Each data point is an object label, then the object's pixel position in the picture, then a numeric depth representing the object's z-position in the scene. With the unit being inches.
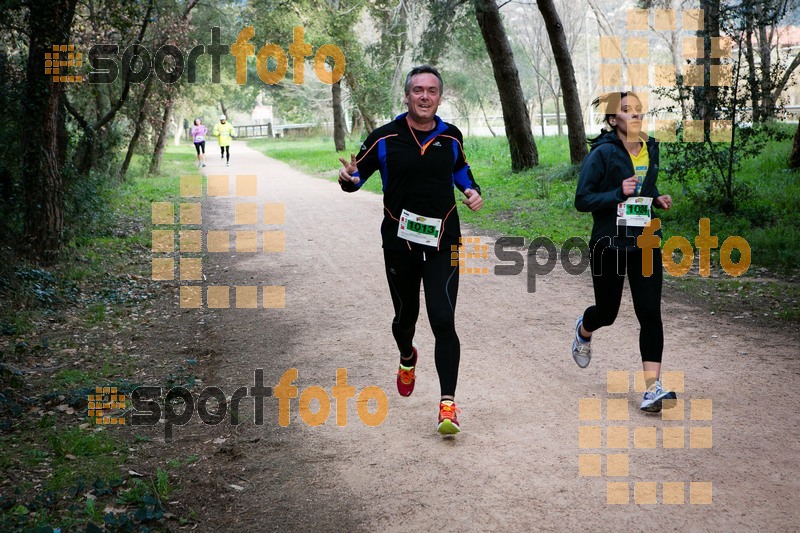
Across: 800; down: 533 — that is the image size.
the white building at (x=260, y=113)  4505.4
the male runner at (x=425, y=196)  206.7
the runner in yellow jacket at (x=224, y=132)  1243.2
